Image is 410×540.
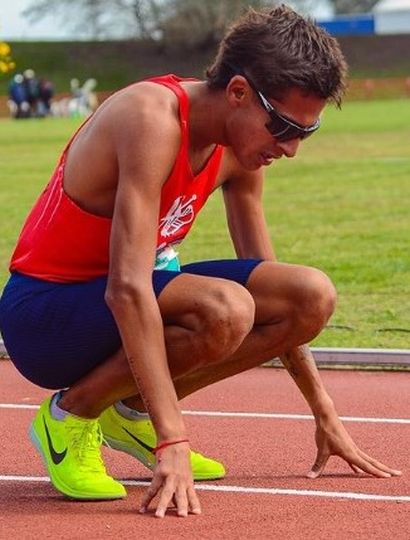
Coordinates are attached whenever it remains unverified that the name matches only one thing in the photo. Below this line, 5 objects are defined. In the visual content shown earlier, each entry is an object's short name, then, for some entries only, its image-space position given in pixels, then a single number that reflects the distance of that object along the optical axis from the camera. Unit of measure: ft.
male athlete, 15.78
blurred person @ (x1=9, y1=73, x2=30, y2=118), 195.00
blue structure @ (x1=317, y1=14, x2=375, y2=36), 254.88
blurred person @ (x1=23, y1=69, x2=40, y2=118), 195.72
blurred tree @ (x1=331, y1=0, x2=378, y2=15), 284.41
